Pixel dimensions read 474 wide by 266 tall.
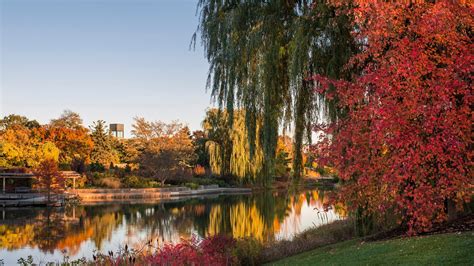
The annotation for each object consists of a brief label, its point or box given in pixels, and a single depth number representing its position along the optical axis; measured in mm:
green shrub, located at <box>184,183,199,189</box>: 43250
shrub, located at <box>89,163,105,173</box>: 45344
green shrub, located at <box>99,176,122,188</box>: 39562
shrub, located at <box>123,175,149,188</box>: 40625
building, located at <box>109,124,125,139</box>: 94375
